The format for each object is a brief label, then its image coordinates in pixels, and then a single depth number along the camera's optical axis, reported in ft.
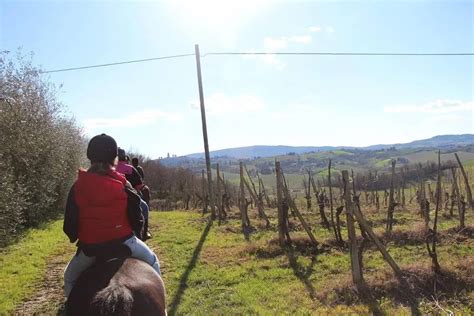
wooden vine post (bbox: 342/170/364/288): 26.34
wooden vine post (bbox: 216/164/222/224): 60.95
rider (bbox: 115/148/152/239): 30.58
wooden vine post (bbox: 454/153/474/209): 46.69
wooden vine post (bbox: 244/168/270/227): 54.19
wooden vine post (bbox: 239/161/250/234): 52.64
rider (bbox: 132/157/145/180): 40.03
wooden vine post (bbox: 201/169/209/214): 73.33
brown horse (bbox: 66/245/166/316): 10.85
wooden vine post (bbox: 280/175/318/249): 39.24
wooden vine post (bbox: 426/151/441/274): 26.53
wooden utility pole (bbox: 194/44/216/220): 58.29
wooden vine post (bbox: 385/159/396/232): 44.12
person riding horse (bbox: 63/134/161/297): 13.43
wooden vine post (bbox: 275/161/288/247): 39.91
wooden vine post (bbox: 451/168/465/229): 44.79
